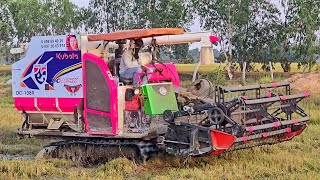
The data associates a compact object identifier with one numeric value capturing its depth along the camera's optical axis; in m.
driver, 11.16
